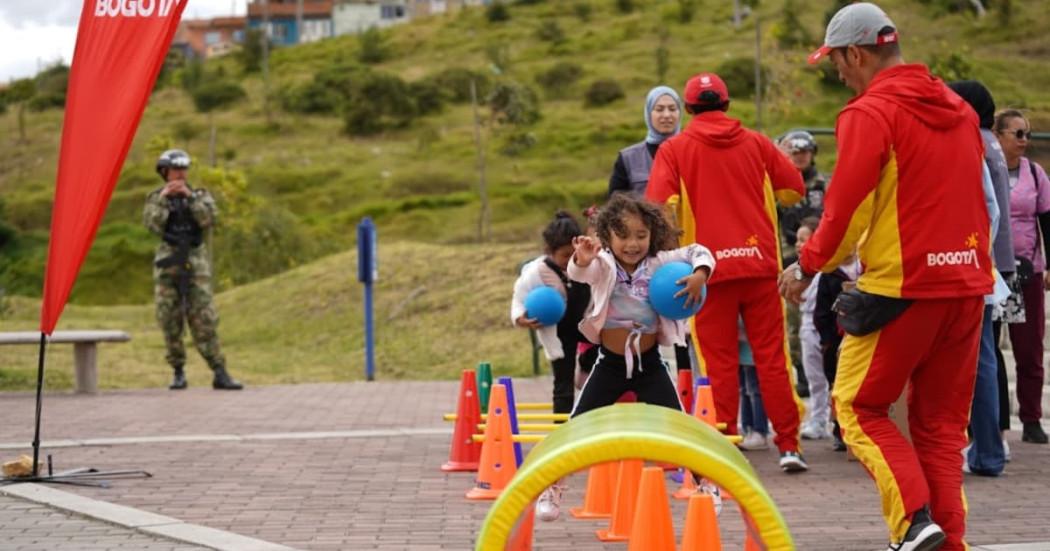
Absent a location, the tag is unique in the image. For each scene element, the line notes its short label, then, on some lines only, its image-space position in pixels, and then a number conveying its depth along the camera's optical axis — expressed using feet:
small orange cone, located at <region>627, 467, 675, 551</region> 20.43
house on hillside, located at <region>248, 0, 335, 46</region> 434.30
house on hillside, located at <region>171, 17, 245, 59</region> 469.57
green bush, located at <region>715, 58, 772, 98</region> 201.05
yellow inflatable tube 16.70
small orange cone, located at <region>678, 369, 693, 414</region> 31.48
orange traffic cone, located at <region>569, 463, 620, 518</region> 26.27
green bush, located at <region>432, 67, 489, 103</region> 254.06
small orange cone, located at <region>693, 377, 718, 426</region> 27.09
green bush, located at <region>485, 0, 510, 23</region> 333.66
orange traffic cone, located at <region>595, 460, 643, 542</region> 23.97
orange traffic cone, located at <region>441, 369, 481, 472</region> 32.27
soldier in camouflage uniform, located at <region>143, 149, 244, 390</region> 50.19
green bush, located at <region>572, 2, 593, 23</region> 322.75
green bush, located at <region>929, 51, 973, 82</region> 107.45
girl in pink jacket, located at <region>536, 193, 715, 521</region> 26.02
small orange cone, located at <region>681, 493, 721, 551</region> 19.86
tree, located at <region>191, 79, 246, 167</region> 266.77
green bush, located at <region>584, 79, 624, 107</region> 235.40
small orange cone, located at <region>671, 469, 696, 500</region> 27.53
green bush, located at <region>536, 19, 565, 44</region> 297.94
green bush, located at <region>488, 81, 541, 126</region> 196.75
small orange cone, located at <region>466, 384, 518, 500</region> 28.17
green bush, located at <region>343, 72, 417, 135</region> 242.99
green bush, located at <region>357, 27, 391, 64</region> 314.55
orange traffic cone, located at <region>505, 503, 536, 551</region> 20.65
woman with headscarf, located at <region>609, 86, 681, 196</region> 34.53
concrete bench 50.37
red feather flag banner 29.55
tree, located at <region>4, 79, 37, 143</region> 305.94
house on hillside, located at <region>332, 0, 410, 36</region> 438.40
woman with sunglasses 32.19
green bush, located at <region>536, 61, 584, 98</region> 249.14
